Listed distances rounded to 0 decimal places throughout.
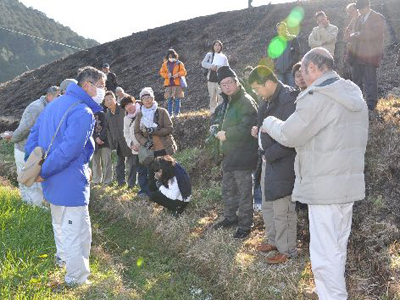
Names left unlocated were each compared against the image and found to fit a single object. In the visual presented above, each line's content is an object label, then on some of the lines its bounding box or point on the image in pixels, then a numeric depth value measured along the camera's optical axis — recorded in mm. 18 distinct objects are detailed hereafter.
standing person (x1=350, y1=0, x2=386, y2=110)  6863
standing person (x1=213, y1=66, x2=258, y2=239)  5301
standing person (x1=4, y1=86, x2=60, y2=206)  6375
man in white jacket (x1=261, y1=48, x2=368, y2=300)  3359
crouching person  6531
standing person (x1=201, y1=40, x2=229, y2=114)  9539
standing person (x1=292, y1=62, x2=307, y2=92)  5073
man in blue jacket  3836
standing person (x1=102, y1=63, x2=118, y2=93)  12134
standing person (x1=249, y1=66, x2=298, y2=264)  4465
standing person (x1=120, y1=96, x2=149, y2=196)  7604
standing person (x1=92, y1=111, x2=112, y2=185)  8336
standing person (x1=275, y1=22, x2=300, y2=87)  7715
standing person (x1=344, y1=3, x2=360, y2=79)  7199
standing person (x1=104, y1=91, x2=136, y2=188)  8172
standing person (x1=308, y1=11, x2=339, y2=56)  7887
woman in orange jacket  10555
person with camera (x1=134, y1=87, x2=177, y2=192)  7105
